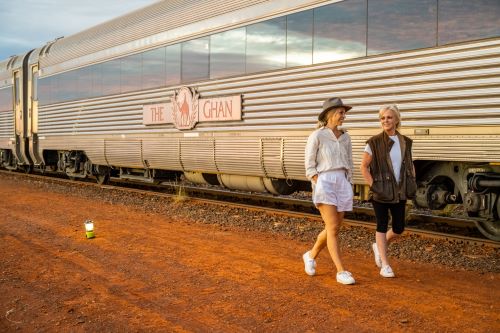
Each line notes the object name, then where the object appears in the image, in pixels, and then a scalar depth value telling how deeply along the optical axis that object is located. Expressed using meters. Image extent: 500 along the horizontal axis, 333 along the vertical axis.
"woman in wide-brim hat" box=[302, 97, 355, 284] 4.36
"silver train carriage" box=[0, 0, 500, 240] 5.48
